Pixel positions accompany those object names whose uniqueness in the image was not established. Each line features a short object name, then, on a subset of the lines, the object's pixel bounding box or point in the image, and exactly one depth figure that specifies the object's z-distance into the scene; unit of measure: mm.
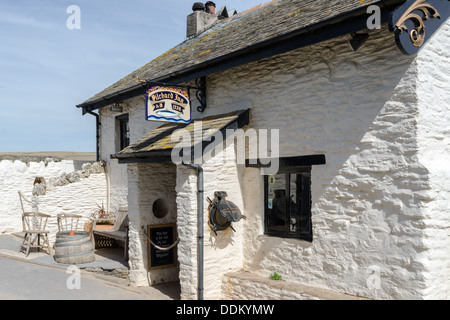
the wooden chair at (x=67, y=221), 10599
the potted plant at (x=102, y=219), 10781
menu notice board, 7965
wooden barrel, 9086
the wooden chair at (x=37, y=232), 9914
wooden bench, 9602
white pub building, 4980
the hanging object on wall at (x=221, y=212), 6543
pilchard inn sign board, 6930
